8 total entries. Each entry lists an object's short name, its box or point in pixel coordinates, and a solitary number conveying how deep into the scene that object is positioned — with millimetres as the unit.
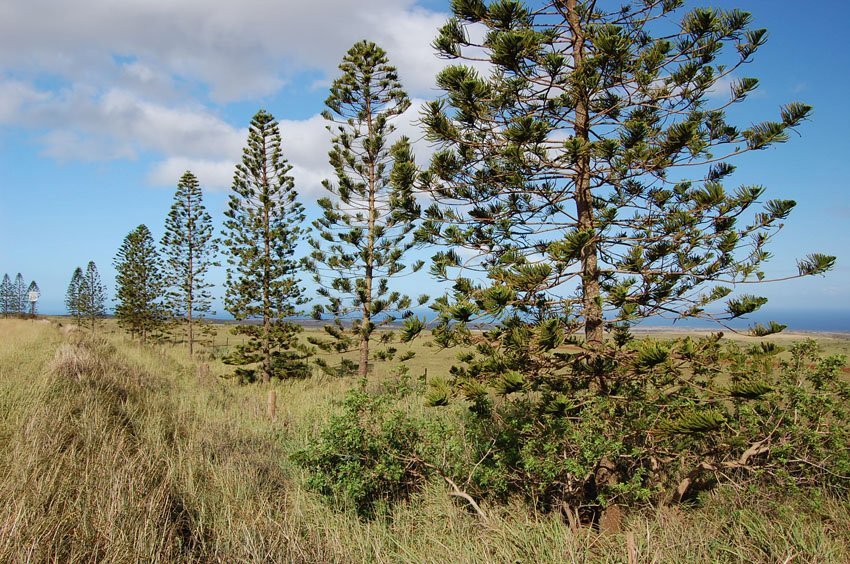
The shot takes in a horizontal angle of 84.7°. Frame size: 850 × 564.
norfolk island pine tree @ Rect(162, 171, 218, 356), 24281
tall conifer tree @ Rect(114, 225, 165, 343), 29281
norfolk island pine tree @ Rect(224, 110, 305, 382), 17188
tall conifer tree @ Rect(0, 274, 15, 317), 68875
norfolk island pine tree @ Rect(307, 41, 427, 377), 13742
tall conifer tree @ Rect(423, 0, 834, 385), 3537
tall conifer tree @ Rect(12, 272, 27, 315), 68875
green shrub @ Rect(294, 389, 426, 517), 4820
